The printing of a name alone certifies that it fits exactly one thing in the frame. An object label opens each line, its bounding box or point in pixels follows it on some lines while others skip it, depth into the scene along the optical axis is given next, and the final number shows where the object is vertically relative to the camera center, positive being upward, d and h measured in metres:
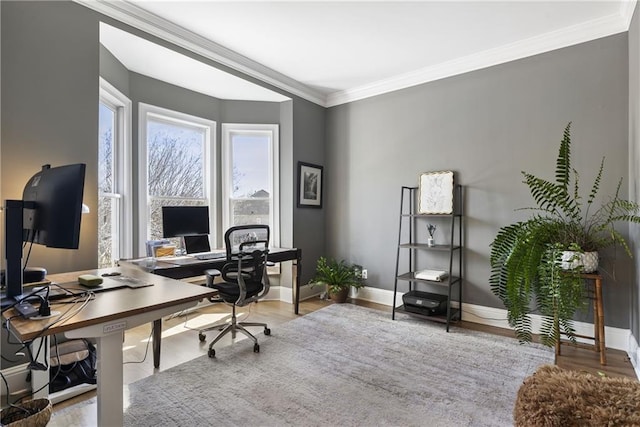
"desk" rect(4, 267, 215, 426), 1.22 -0.45
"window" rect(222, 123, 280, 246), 4.21 +0.40
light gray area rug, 1.84 -1.16
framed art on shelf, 3.50 +0.17
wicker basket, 1.45 -0.96
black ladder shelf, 3.35 -0.47
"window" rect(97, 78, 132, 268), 3.07 +0.26
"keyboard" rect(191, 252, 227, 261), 3.06 -0.47
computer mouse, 2.03 -0.43
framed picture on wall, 4.23 +0.28
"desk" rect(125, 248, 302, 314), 2.59 -0.50
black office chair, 2.76 -0.63
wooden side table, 2.30 -0.75
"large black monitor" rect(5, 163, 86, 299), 1.34 -0.06
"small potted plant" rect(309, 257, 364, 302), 4.04 -0.88
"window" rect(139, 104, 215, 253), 3.50 +0.48
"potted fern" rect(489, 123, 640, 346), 2.27 -0.33
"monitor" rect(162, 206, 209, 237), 3.21 -0.15
